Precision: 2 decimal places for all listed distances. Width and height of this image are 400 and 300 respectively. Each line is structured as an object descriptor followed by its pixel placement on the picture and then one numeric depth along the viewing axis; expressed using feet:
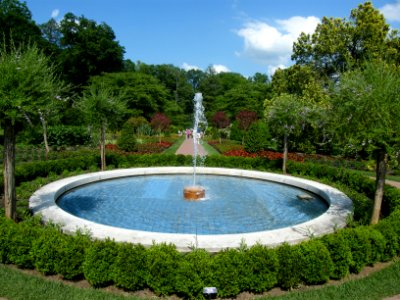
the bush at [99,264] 17.85
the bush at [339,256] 19.31
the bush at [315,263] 18.34
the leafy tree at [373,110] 23.43
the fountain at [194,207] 22.95
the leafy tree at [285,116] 54.54
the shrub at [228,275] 17.22
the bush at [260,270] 17.60
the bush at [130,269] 17.56
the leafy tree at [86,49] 168.86
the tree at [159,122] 119.14
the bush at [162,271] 17.22
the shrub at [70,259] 18.29
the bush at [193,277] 17.06
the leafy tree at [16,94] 22.75
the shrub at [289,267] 18.04
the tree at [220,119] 131.03
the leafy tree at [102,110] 51.01
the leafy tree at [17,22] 129.79
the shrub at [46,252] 18.62
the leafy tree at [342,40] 79.56
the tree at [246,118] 109.60
